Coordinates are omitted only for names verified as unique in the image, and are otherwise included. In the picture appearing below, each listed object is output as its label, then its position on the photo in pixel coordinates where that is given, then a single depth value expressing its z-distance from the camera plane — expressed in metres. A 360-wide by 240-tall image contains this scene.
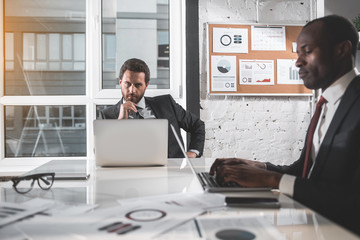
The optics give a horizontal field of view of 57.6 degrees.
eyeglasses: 0.99
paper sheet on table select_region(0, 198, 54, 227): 0.69
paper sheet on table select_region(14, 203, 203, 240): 0.59
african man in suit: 0.86
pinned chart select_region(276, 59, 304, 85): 2.86
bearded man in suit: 2.47
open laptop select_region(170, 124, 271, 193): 0.94
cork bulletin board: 2.80
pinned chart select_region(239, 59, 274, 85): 2.82
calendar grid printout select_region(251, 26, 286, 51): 2.84
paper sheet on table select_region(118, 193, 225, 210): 0.78
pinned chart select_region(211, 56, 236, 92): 2.80
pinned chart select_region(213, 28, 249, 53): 2.80
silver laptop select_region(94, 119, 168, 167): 1.40
